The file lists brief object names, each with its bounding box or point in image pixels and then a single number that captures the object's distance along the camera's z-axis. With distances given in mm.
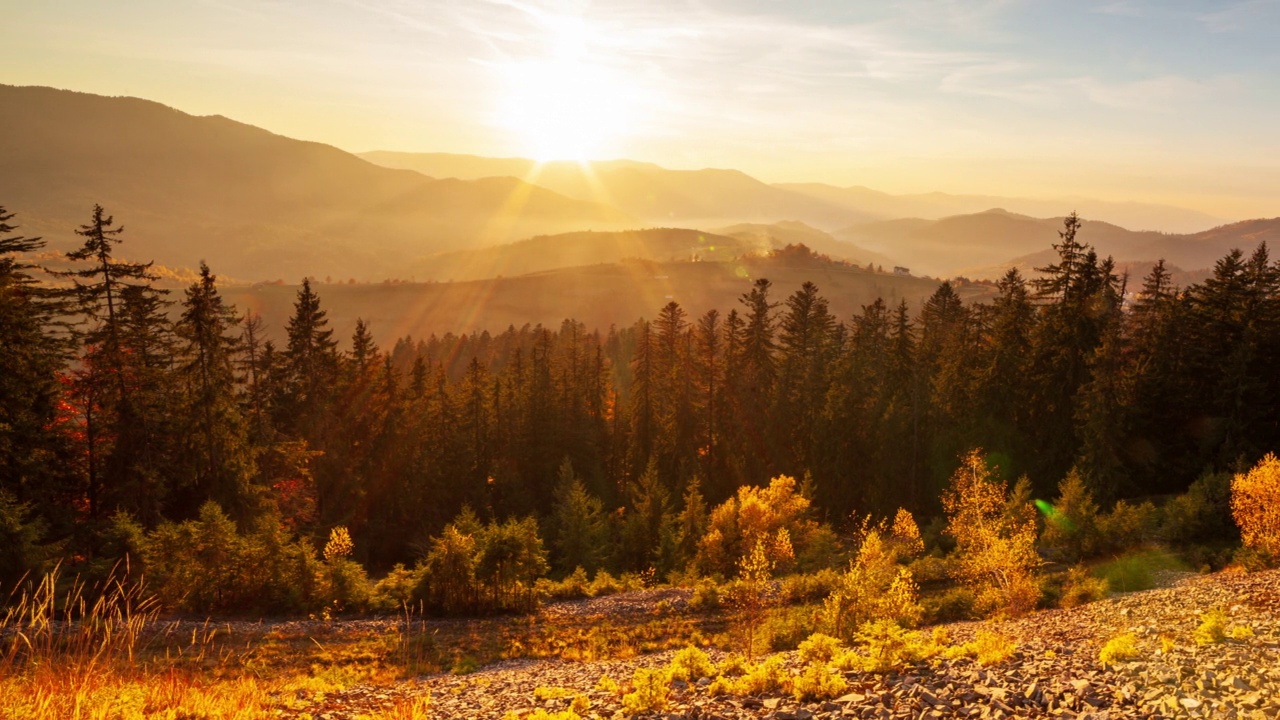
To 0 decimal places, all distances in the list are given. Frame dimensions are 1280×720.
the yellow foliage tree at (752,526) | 42125
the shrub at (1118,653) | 14602
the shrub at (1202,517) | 34188
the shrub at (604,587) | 40094
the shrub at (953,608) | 28219
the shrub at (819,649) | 17891
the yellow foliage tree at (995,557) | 27047
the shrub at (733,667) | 17200
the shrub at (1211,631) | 15828
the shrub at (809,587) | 34812
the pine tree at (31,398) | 32875
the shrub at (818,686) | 14172
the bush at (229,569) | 32344
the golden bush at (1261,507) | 27328
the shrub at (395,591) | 34469
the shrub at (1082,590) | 27109
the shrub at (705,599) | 35250
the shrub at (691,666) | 16906
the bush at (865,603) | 23094
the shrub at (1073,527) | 36719
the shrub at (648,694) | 14531
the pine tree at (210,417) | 38500
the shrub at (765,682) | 15109
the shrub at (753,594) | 23000
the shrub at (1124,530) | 36031
